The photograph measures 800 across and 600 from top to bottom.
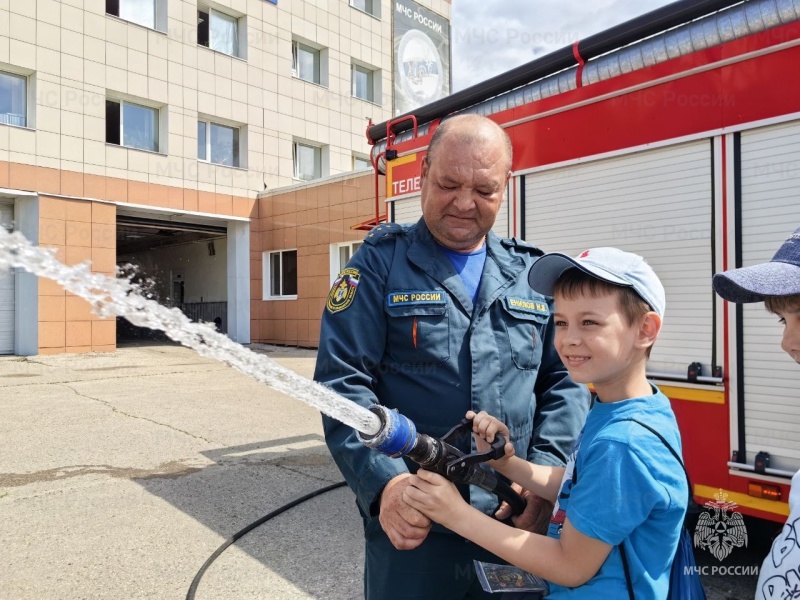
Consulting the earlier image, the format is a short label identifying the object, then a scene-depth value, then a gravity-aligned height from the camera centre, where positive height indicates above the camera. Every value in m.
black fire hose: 3.30 -1.53
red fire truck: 3.14 +0.66
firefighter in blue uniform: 1.75 -0.13
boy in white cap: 1.31 -0.37
